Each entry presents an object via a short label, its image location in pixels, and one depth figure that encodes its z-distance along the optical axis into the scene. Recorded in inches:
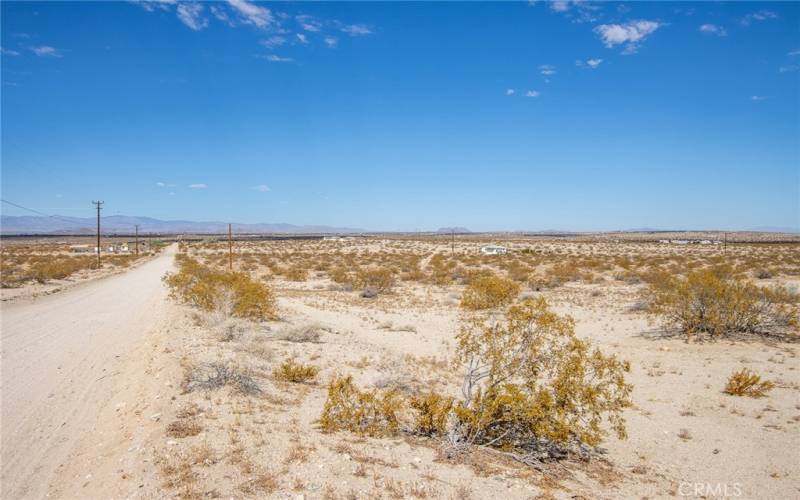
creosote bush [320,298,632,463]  244.4
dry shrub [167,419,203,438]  246.5
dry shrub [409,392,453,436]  261.1
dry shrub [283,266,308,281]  1287.9
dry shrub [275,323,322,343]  541.0
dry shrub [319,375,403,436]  266.5
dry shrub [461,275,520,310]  771.4
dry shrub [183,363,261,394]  323.9
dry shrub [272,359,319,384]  376.5
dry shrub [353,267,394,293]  1043.3
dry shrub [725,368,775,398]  368.8
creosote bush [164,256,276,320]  623.5
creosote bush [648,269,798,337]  552.1
